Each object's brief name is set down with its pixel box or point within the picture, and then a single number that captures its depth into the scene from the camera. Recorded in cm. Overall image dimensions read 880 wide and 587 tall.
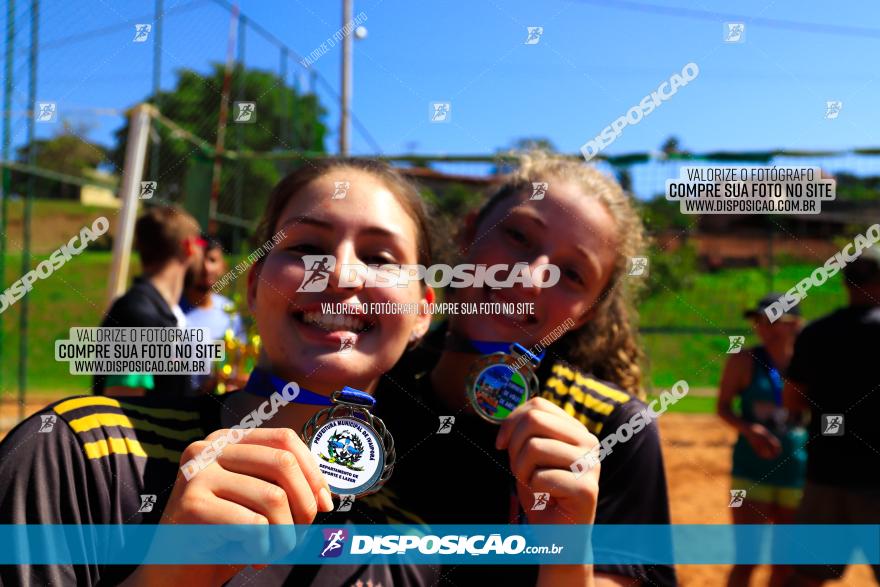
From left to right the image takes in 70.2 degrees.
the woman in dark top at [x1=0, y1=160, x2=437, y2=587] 107
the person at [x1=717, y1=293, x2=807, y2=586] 443
